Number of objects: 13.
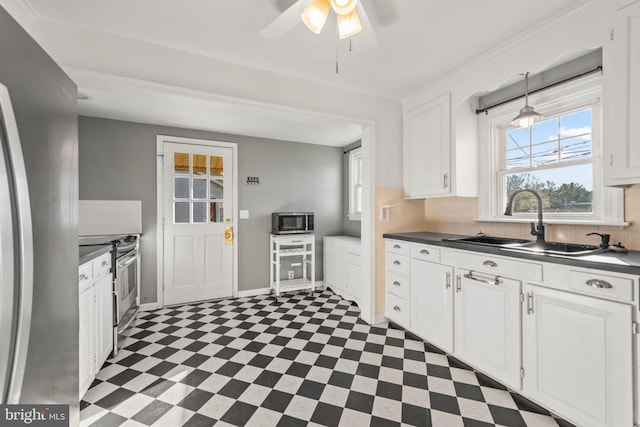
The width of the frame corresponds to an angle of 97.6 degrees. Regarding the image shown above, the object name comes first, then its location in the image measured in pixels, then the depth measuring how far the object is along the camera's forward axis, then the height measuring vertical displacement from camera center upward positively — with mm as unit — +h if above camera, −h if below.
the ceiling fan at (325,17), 1347 +981
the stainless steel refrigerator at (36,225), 572 -24
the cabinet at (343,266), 3436 -709
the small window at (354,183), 4332 +465
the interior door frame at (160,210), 3391 +56
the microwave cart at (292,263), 3754 -716
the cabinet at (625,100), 1461 +595
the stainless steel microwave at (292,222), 3770 -119
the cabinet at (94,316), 1648 -670
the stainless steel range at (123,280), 2232 -580
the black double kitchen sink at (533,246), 1653 -240
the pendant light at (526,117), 2102 +718
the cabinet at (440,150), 2535 +593
